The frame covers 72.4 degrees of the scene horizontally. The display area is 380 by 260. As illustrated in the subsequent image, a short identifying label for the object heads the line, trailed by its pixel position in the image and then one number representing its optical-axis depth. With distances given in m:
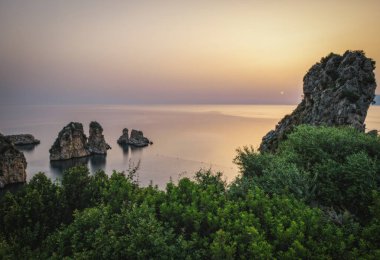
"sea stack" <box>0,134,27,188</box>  67.69
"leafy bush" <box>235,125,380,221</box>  10.31
